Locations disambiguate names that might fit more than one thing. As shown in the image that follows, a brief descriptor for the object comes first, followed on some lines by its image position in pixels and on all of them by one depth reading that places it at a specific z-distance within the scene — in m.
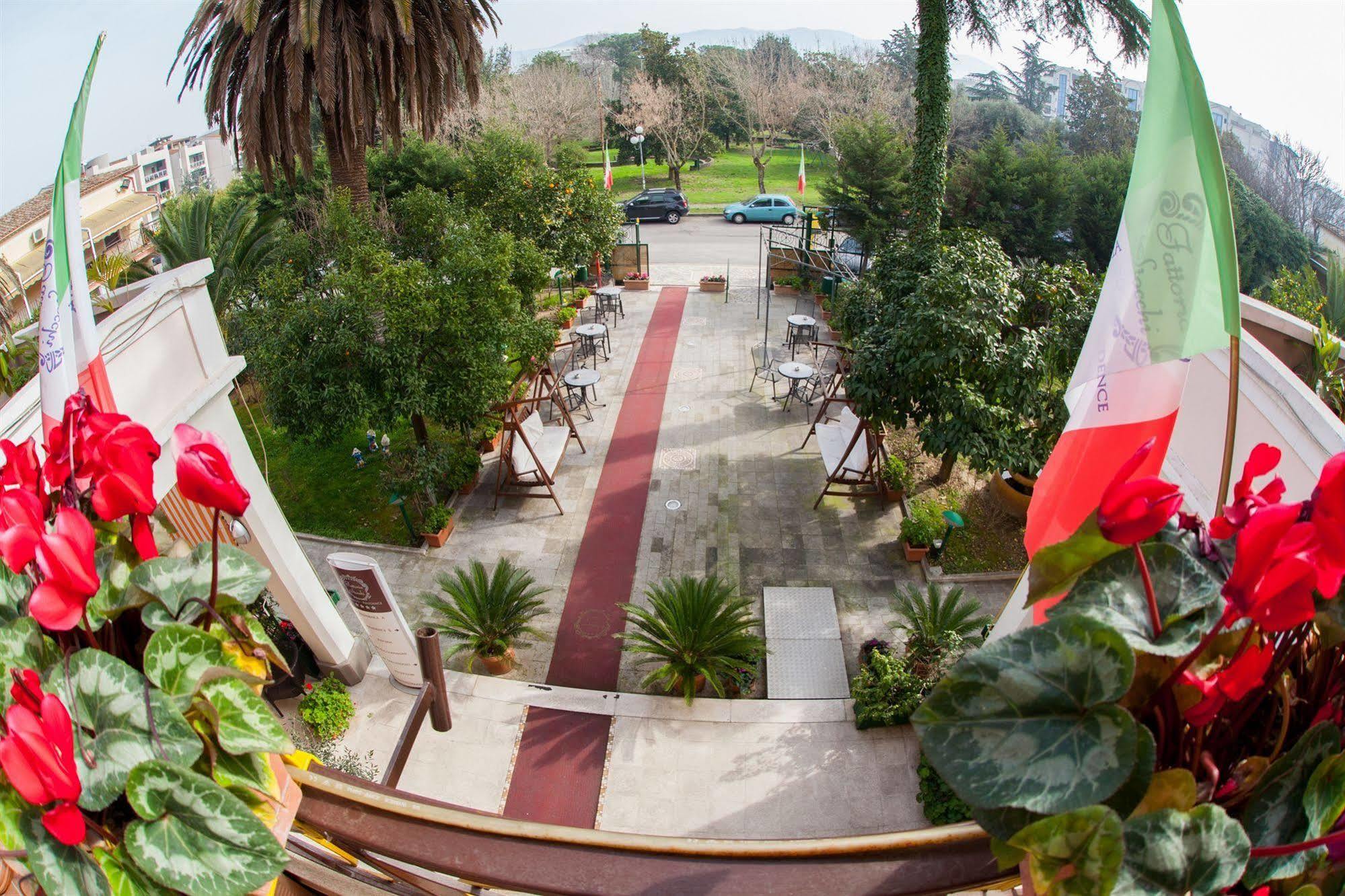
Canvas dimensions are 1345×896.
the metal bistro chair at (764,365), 15.49
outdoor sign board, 7.71
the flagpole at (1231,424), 1.59
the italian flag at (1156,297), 2.64
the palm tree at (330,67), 11.91
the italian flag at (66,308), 3.43
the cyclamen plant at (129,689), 1.29
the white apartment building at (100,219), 24.06
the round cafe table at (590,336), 16.44
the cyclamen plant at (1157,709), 1.15
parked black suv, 31.55
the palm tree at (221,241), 14.32
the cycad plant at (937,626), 8.35
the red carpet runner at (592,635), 7.74
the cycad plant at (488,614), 8.96
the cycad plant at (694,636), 8.46
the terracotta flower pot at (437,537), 11.13
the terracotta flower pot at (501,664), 9.05
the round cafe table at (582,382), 14.31
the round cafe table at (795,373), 14.18
